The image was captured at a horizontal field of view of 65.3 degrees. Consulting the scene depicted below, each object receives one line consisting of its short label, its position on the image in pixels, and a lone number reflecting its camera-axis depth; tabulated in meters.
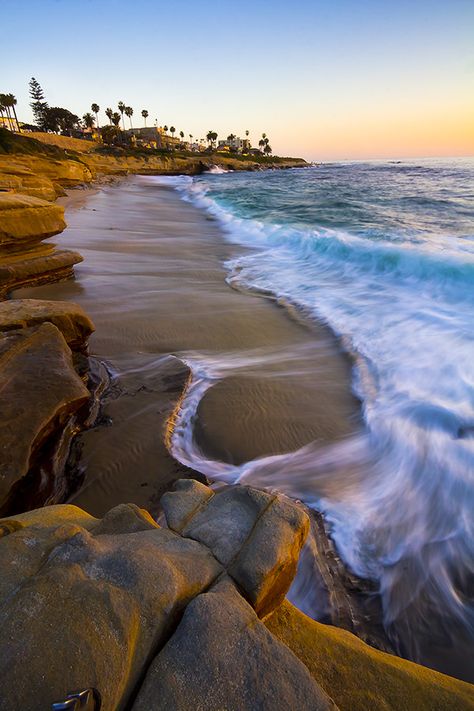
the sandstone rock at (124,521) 1.83
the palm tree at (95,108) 95.75
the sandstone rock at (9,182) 12.22
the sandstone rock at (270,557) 1.51
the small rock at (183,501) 1.91
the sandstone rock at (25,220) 6.78
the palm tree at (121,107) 101.19
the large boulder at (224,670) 1.16
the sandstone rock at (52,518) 1.69
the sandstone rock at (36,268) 6.54
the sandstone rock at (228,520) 1.66
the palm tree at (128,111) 102.38
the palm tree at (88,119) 99.25
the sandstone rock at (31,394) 2.59
